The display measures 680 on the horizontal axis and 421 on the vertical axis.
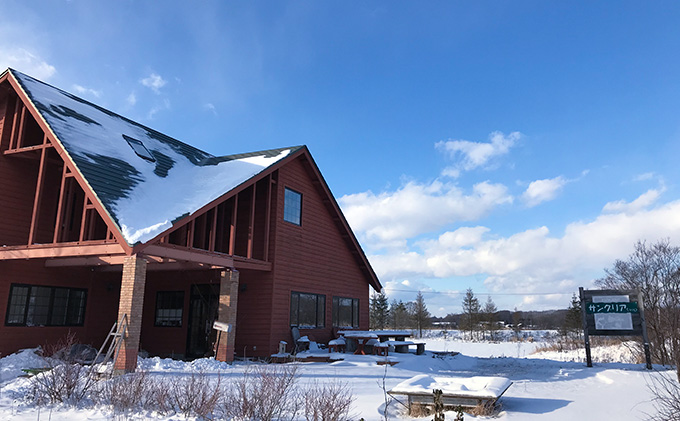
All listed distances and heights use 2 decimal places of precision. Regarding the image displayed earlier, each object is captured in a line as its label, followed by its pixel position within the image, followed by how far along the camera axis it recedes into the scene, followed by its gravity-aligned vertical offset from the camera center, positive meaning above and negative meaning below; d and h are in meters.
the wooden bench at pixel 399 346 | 17.34 -1.05
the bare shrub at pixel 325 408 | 6.40 -1.16
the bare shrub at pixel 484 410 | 8.21 -1.44
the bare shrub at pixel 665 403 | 5.45 -1.30
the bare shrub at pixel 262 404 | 6.97 -1.23
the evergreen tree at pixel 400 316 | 61.87 +0.18
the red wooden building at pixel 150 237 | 12.98 +2.24
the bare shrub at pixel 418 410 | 8.42 -1.51
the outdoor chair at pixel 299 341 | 17.53 -0.87
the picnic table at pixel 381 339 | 17.70 -0.81
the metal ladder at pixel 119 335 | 11.31 -0.53
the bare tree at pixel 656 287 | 21.03 +1.76
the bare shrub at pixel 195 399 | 7.15 -1.23
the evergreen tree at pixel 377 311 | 53.94 +0.65
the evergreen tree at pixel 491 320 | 49.85 -0.05
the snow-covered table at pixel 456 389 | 8.34 -1.19
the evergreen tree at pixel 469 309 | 51.83 +1.02
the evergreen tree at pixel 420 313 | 52.16 +0.51
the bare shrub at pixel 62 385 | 8.27 -1.22
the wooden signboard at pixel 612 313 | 16.22 +0.28
